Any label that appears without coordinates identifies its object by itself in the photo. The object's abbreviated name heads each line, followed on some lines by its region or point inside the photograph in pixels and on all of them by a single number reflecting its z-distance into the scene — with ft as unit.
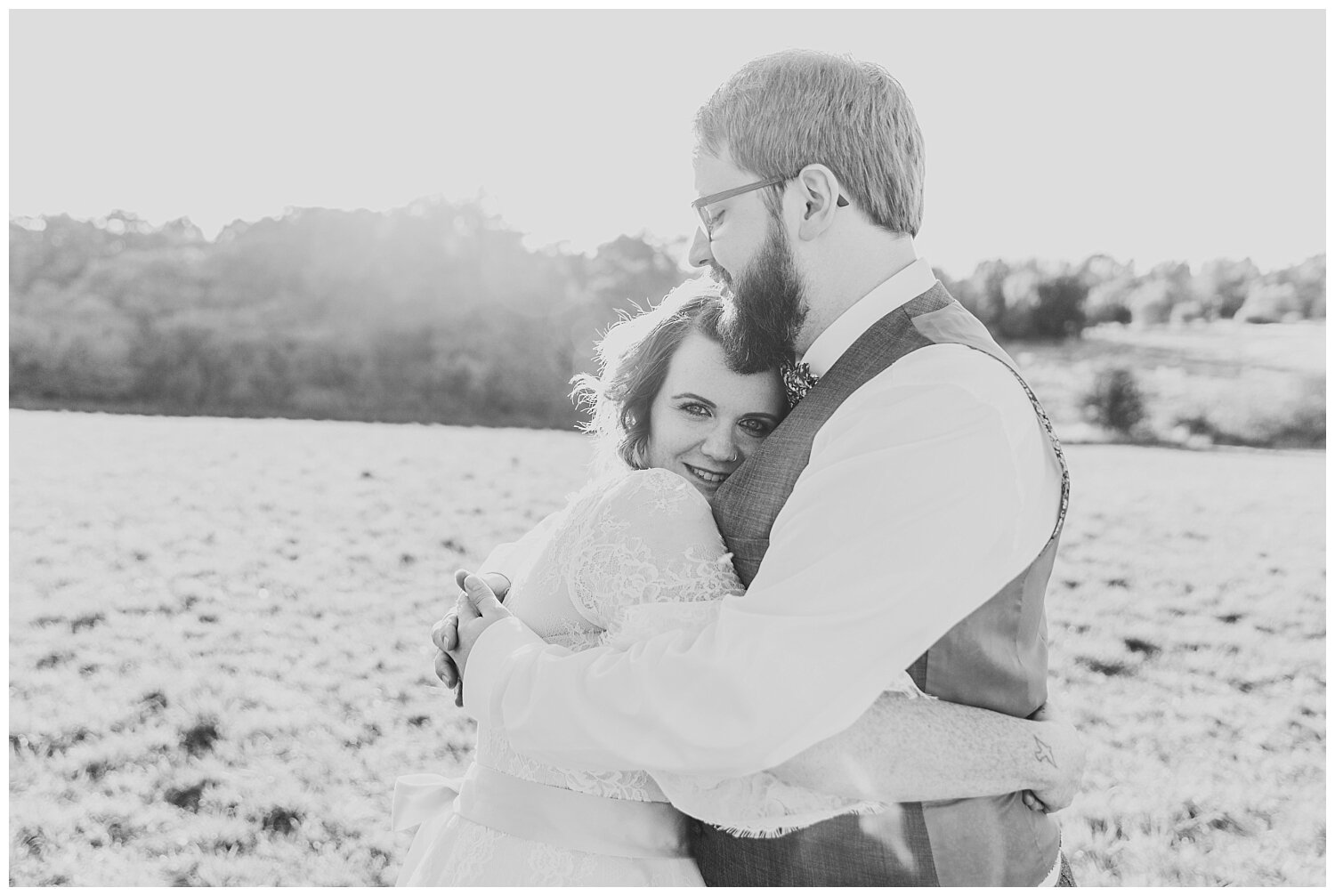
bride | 5.20
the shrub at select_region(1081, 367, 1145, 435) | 77.51
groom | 4.75
